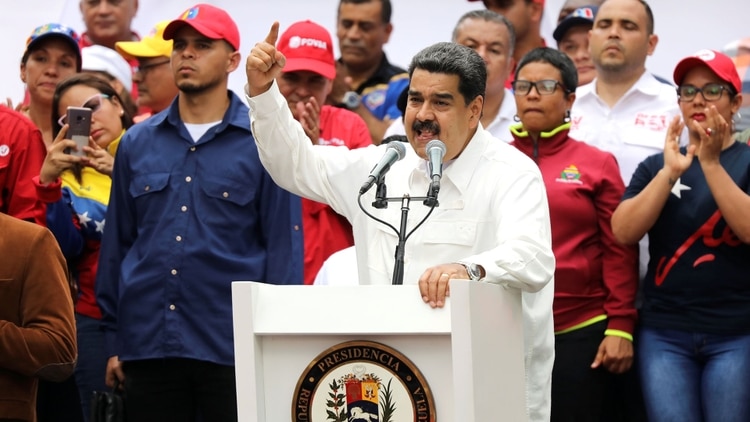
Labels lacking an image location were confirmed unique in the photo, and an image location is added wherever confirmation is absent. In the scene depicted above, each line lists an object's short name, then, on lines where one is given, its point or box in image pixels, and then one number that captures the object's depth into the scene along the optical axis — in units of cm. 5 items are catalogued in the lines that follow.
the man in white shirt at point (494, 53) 1413
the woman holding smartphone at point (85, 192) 1251
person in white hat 1502
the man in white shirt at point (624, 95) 1343
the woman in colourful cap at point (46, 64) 1454
